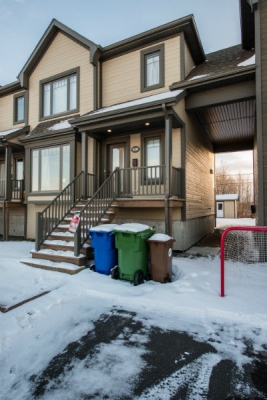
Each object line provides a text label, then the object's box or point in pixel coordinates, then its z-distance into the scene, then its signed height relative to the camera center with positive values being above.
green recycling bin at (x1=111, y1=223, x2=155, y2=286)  4.51 -0.98
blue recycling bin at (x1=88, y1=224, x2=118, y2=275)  5.02 -1.00
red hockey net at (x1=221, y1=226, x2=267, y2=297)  4.51 -1.36
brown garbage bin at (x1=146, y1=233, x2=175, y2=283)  4.56 -1.07
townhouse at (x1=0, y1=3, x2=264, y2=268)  7.37 +3.28
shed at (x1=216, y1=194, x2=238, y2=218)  25.97 -0.07
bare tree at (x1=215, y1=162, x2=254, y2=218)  38.62 +3.72
